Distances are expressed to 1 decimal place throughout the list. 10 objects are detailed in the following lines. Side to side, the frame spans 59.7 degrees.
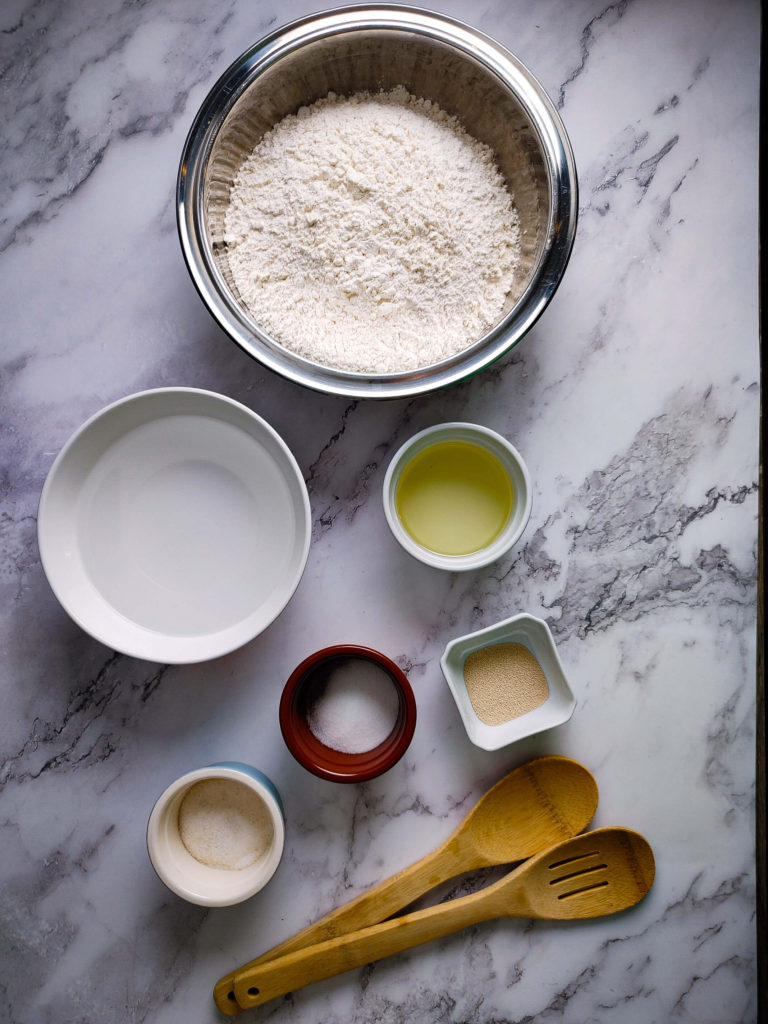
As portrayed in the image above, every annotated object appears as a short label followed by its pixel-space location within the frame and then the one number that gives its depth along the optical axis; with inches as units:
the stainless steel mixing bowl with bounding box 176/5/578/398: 34.3
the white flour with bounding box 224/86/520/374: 35.2
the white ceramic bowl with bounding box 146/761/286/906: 35.4
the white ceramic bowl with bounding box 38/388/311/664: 36.9
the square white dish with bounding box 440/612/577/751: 37.2
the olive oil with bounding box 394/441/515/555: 38.5
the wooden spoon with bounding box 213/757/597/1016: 38.4
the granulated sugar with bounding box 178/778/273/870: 37.4
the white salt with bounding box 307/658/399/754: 38.2
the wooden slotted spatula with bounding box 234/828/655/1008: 37.6
